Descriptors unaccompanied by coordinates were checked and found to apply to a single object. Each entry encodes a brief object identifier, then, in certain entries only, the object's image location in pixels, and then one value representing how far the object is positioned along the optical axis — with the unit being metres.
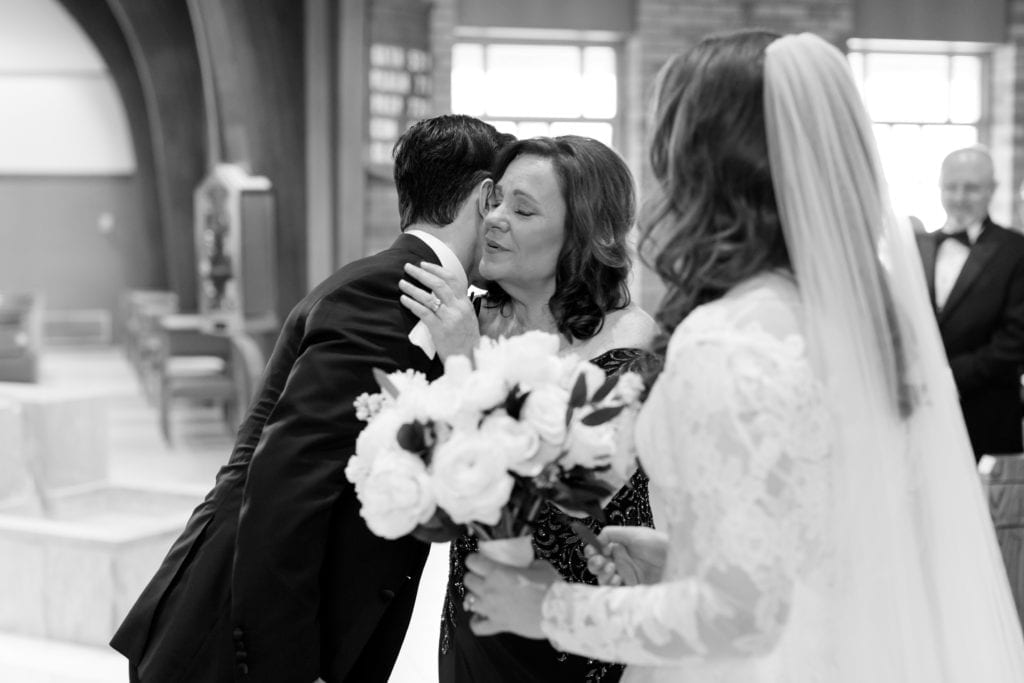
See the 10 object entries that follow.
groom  1.96
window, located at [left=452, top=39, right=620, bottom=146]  11.69
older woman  2.24
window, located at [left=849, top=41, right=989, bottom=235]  12.01
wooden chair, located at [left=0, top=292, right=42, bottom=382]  12.79
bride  1.41
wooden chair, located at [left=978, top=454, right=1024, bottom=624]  3.25
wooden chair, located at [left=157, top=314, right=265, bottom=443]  9.32
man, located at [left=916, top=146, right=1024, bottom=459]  4.93
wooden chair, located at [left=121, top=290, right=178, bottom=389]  13.48
